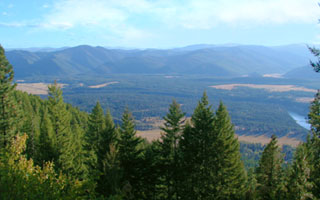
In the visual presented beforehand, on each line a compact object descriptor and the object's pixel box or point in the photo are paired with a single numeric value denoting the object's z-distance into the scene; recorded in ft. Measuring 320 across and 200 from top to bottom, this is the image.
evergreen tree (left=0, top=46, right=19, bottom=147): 89.97
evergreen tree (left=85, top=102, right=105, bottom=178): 99.68
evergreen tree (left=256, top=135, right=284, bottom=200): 69.92
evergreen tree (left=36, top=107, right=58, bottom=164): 88.44
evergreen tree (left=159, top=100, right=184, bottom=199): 78.23
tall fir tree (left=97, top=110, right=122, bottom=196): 68.70
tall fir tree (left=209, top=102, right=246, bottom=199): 75.15
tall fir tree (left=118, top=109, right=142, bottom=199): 79.71
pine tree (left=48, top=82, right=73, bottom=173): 88.57
